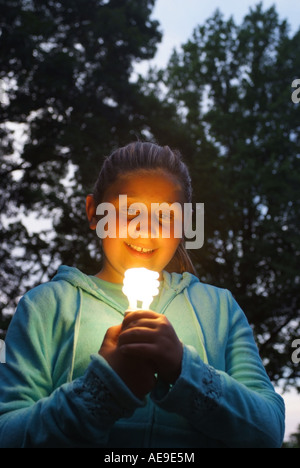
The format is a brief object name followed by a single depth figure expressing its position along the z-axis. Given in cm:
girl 134
